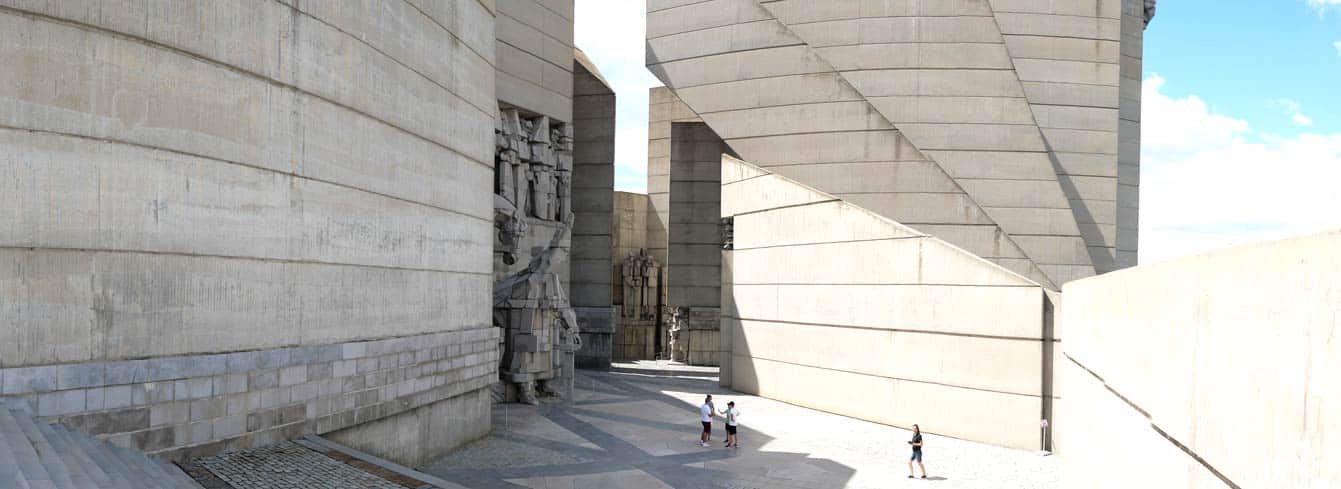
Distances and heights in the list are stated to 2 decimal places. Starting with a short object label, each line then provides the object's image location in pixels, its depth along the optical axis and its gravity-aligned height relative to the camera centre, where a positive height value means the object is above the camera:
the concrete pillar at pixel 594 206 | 38.34 +1.80
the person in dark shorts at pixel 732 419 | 19.44 -3.51
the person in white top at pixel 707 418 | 19.77 -3.55
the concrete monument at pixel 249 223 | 10.18 +0.26
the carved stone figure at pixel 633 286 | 43.97 -1.71
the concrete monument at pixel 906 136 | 27.09 +3.79
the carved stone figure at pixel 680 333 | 39.82 -3.53
